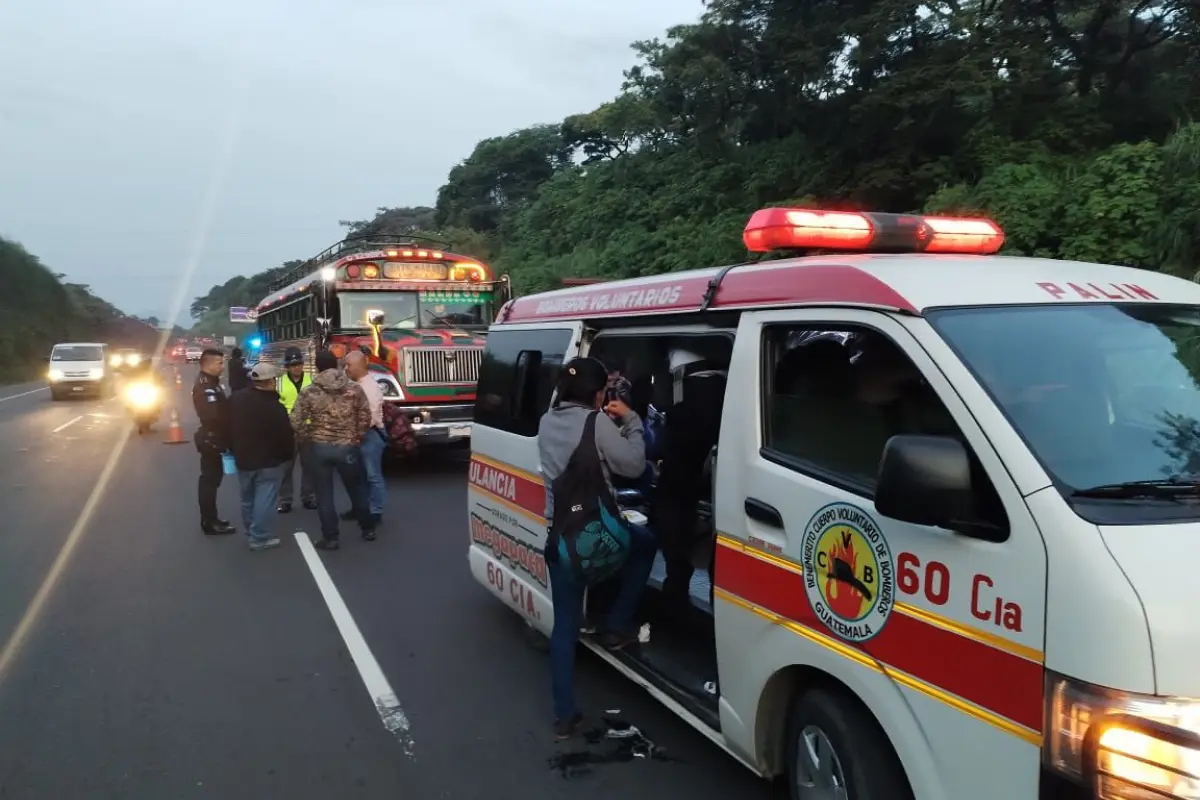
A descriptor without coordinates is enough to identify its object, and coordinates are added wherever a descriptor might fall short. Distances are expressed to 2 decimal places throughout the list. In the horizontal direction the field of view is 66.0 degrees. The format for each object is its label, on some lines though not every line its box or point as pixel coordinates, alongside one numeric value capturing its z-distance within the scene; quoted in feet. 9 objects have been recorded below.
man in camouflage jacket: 26.30
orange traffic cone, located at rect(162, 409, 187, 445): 54.80
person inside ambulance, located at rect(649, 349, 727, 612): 14.71
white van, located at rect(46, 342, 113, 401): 93.45
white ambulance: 6.79
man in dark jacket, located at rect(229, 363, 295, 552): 26.48
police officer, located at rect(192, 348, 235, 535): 28.86
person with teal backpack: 13.32
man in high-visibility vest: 33.09
